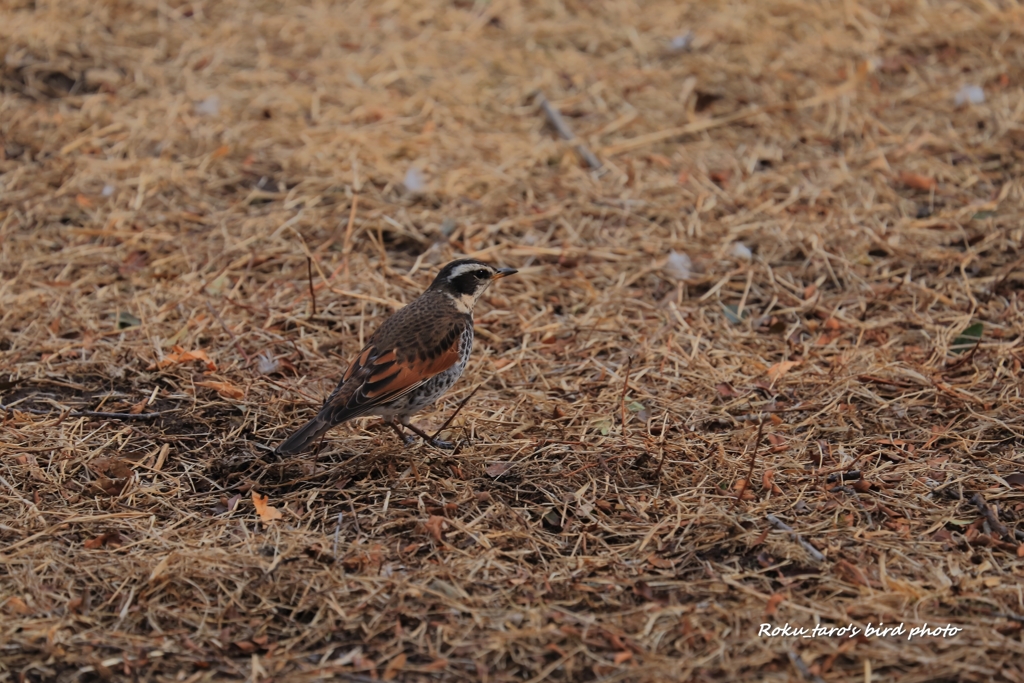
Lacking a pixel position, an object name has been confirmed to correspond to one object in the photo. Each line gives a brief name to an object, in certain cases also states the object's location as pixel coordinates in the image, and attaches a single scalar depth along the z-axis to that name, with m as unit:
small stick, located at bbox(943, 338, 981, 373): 12.81
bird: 11.15
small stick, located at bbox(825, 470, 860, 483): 10.87
